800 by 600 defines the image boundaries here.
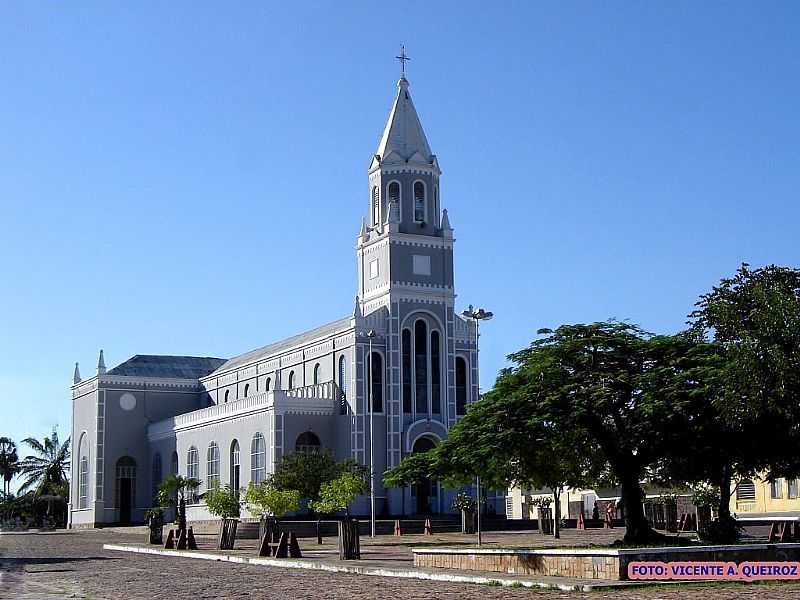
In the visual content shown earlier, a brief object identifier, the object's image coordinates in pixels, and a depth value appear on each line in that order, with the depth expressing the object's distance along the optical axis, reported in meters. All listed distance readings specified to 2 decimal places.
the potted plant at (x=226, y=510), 37.56
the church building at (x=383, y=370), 62.09
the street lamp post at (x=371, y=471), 55.18
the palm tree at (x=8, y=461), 98.75
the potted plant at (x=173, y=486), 63.84
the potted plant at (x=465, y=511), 52.28
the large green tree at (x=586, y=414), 24.58
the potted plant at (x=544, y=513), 50.19
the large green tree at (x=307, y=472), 54.22
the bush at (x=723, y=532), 25.75
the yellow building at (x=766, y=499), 50.97
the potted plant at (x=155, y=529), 42.50
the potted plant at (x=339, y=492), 39.69
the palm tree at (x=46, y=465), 96.94
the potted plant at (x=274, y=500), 37.69
